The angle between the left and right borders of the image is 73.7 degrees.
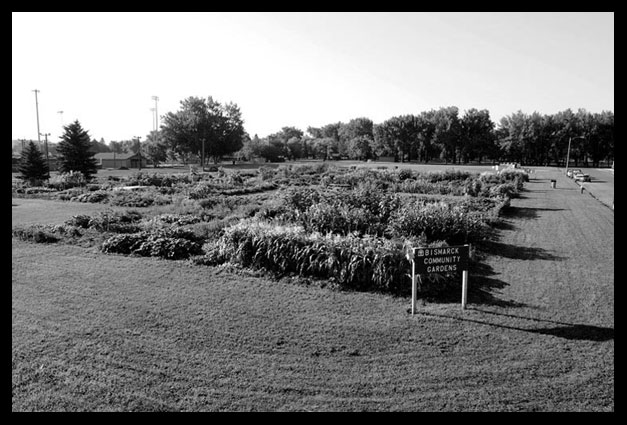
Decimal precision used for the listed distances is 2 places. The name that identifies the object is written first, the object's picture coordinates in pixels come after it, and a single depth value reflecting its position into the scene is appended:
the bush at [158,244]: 11.03
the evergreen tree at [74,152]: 41.75
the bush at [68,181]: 31.88
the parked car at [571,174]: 49.87
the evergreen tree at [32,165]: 37.78
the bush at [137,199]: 22.47
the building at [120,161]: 82.69
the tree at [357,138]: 104.94
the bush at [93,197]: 24.34
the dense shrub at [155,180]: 33.81
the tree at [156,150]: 88.74
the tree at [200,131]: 81.12
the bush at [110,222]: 14.10
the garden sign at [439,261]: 7.27
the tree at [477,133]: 85.44
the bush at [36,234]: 12.83
